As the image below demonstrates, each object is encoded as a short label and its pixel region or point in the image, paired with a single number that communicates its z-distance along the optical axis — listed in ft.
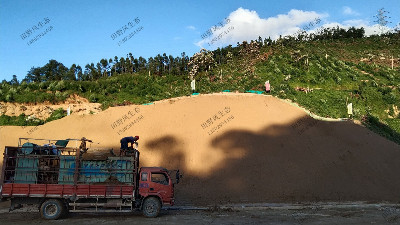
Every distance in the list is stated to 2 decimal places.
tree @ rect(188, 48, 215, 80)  208.20
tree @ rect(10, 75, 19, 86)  225.13
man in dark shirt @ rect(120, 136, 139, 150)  56.34
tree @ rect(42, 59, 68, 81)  243.93
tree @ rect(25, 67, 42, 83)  251.19
